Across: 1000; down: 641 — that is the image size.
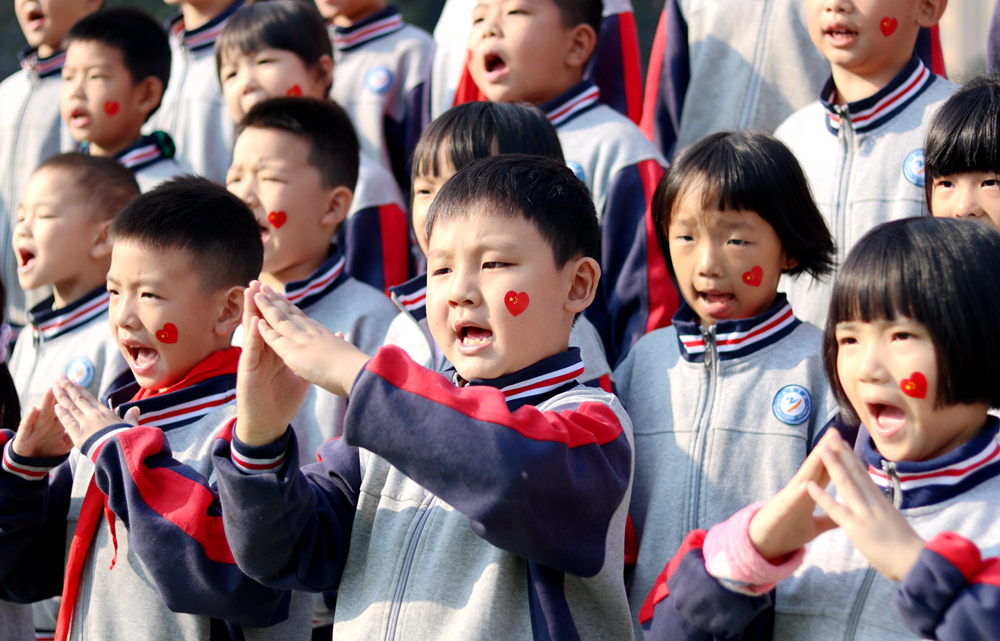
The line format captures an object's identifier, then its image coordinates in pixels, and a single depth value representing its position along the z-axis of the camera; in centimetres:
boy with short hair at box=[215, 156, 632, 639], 343
